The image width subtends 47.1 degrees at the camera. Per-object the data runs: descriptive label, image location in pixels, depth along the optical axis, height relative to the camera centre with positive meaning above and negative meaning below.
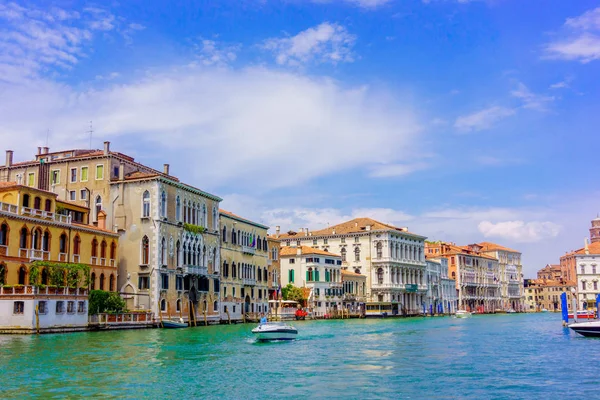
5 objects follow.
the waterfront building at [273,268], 66.25 +2.84
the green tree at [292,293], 70.81 +0.38
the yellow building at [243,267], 56.84 +2.66
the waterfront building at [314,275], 73.81 +2.37
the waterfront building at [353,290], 80.31 +0.69
